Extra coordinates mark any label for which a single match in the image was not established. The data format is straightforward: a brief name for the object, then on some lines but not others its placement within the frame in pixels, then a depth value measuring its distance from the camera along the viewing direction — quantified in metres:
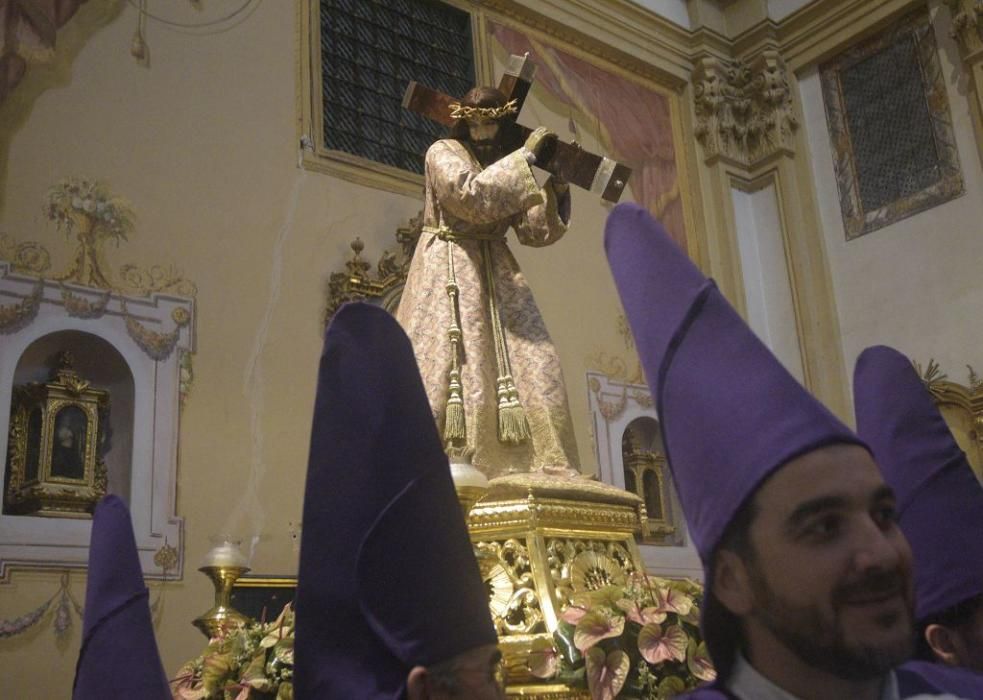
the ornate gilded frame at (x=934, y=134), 6.81
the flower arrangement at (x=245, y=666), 2.35
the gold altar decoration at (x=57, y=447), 3.98
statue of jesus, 2.98
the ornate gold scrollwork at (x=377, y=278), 5.14
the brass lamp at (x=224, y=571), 3.11
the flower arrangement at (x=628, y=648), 2.16
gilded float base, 2.42
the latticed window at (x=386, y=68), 5.75
